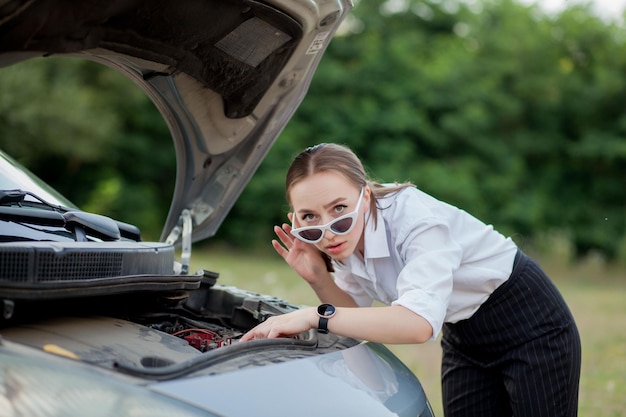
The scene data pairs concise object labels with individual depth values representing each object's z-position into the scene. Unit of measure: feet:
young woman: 7.11
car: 5.50
